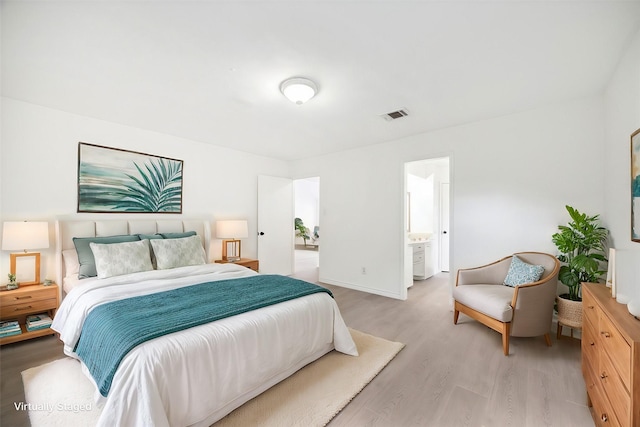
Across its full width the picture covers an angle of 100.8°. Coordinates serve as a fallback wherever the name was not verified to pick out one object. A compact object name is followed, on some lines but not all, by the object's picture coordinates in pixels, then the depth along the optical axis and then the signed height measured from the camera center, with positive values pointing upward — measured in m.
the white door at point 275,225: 5.15 -0.18
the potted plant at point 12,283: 2.65 -0.69
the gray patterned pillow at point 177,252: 3.19 -0.46
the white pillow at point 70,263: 2.92 -0.53
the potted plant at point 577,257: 2.44 -0.34
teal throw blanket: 1.55 -0.69
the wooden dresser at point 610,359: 1.09 -0.71
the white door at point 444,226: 6.08 -0.19
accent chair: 2.45 -0.77
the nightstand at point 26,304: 2.52 -0.89
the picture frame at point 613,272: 1.64 -0.36
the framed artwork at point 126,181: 3.24 +0.46
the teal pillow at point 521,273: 2.69 -0.57
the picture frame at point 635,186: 1.83 +0.24
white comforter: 1.37 -0.91
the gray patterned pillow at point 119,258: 2.76 -0.47
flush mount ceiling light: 2.37 +1.18
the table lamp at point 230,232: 4.21 -0.26
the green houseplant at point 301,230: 10.15 -0.52
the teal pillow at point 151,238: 3.24 -0.29
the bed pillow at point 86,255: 2.79 -0.43
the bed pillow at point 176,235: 3.56 -0.27
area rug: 1.68 -1.28
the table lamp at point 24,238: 2.57 -0.23
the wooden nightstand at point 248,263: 4.20 -0.74
